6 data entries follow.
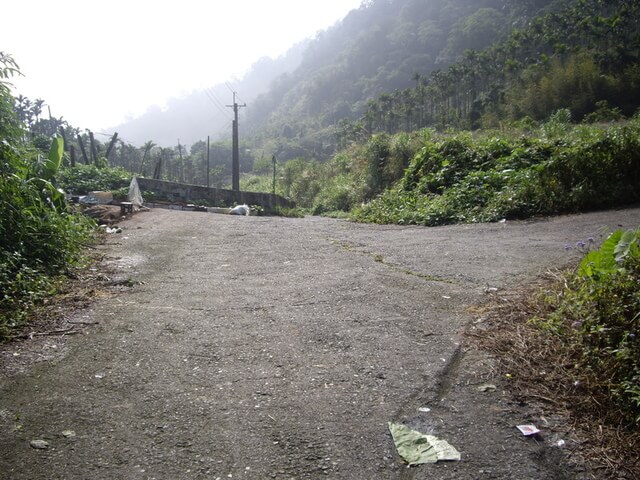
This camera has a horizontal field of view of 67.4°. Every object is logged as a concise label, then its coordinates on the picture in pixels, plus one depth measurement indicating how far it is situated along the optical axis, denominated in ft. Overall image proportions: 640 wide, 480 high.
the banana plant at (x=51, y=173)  19.20
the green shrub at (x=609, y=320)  7.41
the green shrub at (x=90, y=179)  56.13
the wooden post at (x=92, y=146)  84.91
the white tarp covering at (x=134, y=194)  43.77
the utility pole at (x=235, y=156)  100.27
